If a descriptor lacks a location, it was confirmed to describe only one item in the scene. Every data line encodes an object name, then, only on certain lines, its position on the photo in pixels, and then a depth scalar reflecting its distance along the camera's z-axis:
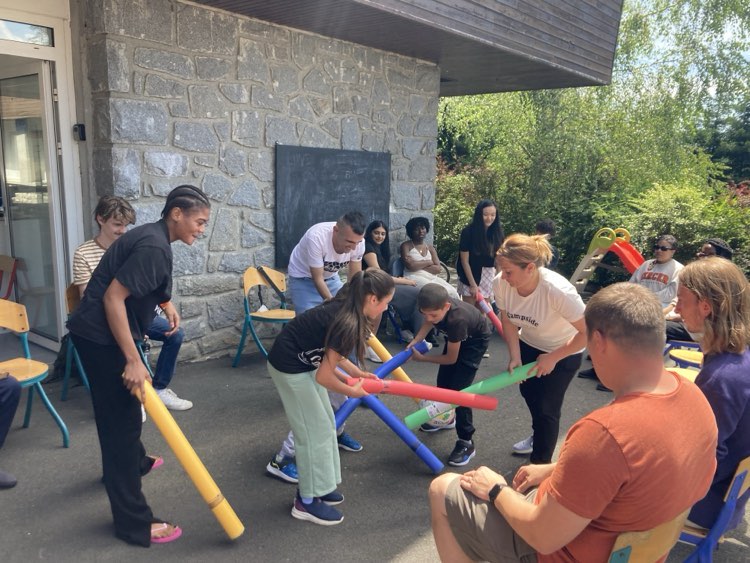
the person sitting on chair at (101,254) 4.28
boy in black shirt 3.77
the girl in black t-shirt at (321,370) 2.90
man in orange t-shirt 1.63
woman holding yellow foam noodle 2.71
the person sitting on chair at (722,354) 2.41
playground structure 7.75
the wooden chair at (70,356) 4.27
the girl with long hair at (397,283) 6.59
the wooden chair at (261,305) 5.62
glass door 5.05
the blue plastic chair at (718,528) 2.39
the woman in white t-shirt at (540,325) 3.33
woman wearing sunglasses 5.68
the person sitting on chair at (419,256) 6.86
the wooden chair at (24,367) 3.74
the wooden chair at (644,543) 1.73
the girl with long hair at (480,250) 6.99
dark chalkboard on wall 6.16
